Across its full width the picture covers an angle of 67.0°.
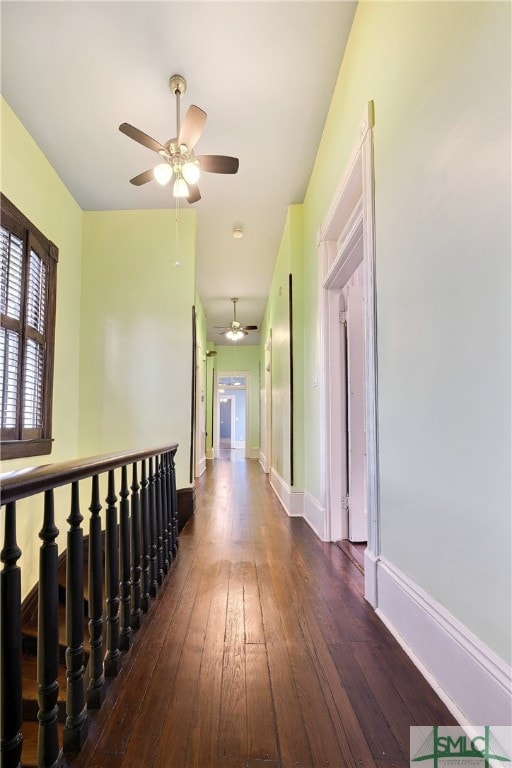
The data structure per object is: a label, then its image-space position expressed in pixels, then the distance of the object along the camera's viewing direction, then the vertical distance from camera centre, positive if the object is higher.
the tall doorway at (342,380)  3.09 +0.21
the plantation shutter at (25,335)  3.02 +0.62
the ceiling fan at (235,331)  8.14 +1.62
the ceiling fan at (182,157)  2.57 +1.82
